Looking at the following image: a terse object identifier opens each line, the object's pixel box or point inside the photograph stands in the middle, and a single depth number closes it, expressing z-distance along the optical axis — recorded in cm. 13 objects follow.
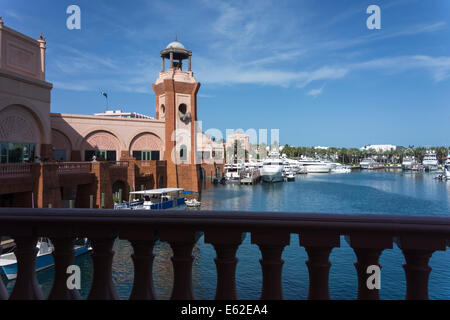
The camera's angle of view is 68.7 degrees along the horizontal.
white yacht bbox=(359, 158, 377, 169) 14312
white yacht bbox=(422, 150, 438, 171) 12208
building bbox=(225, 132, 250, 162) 9666
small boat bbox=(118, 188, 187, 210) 2587
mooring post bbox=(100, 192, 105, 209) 2430
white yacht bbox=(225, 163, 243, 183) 7150
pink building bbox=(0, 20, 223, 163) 2047
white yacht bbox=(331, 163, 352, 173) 11994
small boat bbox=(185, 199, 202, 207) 3631
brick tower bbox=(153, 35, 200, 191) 3769
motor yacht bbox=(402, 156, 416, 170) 12602
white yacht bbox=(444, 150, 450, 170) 8019
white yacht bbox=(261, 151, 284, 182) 7538
